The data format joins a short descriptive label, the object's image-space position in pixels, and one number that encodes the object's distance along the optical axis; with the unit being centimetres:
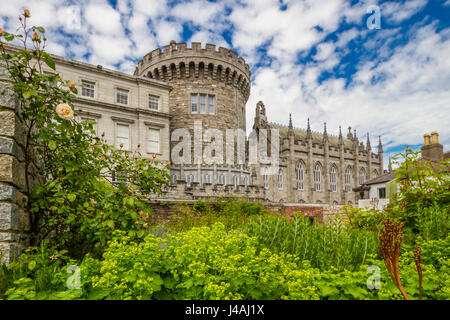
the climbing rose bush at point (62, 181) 322
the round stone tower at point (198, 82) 2573
